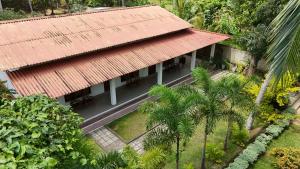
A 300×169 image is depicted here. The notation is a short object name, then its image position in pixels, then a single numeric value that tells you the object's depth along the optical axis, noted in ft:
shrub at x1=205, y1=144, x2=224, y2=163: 40.52
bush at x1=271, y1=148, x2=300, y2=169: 39.47
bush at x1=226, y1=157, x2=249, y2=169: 39.18
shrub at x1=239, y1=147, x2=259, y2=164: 40.88
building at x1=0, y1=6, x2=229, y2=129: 44.78
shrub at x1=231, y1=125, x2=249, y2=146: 44.42
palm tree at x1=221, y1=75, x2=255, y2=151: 36.37
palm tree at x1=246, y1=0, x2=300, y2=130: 16.96
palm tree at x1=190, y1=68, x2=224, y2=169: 33.53
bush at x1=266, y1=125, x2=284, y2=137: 47.38
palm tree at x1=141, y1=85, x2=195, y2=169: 30.66
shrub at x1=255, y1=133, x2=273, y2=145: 45.30
